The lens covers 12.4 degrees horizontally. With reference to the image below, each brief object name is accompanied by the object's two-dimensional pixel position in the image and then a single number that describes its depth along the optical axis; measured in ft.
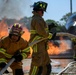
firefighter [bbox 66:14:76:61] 56.75
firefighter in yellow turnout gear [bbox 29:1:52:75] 23.68
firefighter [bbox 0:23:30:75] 19.96
